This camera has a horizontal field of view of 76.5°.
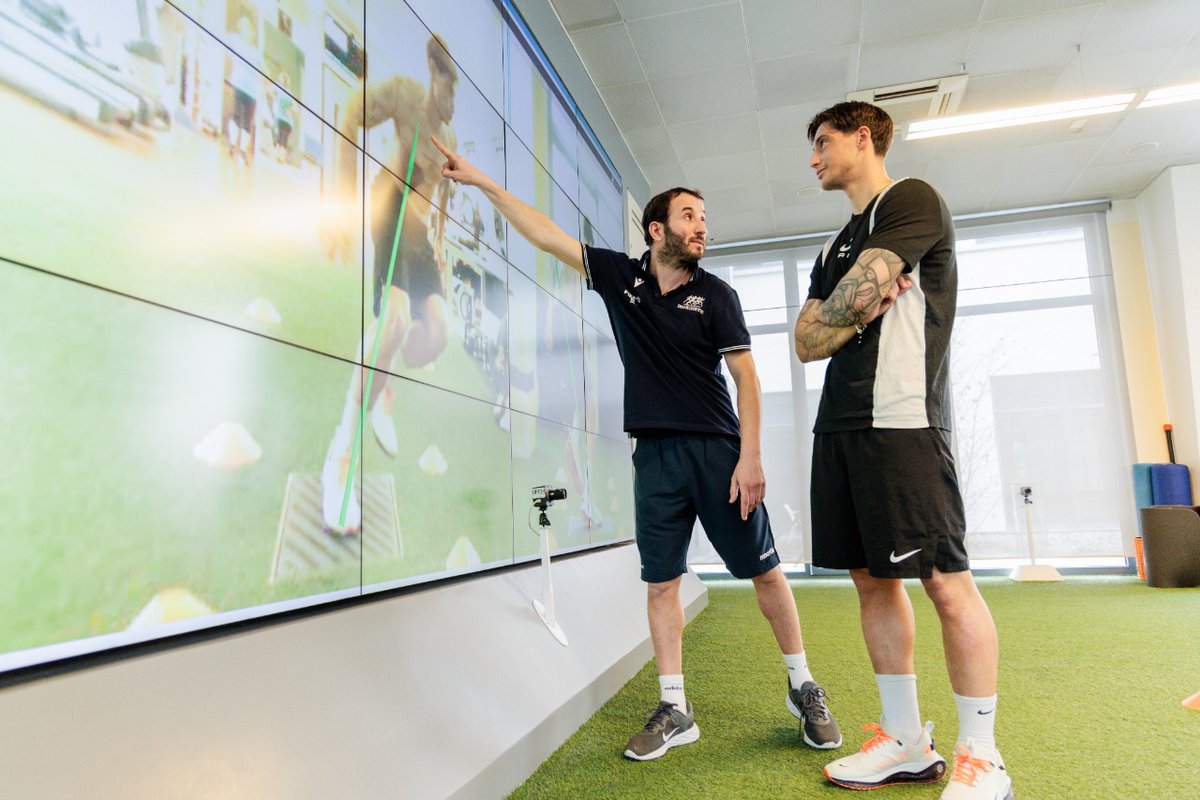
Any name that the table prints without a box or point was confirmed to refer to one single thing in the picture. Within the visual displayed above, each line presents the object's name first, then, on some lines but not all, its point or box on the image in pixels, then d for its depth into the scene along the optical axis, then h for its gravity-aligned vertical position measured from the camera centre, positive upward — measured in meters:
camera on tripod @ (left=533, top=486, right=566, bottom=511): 2.23 -0.05
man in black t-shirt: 1.42 +0.01
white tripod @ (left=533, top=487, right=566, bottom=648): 2.22 -0.34
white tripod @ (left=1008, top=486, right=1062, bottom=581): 5.65 -0.82
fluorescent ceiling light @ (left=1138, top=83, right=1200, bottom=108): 4.64 +2.22
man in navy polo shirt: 1.92 +0.13
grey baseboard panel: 0.90 -0.35
